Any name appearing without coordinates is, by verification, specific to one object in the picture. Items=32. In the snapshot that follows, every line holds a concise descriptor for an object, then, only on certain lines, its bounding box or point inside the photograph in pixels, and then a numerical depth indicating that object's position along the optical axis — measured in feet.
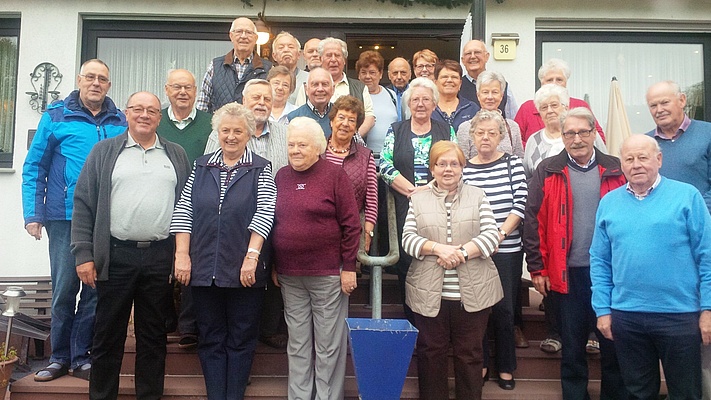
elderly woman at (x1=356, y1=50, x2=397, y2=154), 14.15
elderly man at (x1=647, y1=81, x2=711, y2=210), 11.32
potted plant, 11.29
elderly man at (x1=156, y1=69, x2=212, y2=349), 12.20
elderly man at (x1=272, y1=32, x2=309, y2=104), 15.49
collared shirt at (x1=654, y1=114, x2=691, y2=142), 11.53
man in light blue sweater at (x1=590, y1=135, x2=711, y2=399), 9.17
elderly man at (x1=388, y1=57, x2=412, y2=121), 16.37
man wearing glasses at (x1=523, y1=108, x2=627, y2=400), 10.82
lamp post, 11.93
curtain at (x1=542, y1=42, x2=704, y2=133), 22.52
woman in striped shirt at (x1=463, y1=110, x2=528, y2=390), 11.34
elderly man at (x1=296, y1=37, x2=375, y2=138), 14.40
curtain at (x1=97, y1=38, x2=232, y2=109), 22.08
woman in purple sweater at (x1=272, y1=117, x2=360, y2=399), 10.37
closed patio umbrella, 16.01
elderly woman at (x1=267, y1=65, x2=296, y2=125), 13.57
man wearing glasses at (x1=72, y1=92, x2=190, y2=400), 10.40
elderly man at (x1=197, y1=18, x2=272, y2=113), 14.35
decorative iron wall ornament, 20.29
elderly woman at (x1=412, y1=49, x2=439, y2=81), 15.96
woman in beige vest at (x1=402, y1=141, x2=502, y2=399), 10.39
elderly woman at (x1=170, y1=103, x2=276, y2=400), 10.25
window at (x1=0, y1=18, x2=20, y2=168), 20.76
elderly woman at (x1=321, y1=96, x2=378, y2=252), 11.48
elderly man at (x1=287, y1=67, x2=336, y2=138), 12.89
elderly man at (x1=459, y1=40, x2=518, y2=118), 15.31
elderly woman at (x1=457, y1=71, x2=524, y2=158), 12.60
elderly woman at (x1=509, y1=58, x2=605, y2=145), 13.89
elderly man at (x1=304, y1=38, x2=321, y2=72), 15.80
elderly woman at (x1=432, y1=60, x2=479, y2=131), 13.67
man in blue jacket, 11.71
